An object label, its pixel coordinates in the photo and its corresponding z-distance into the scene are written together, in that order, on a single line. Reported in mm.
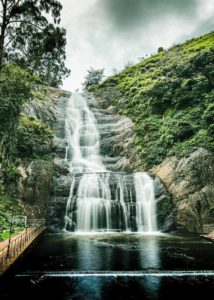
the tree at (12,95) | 15922
